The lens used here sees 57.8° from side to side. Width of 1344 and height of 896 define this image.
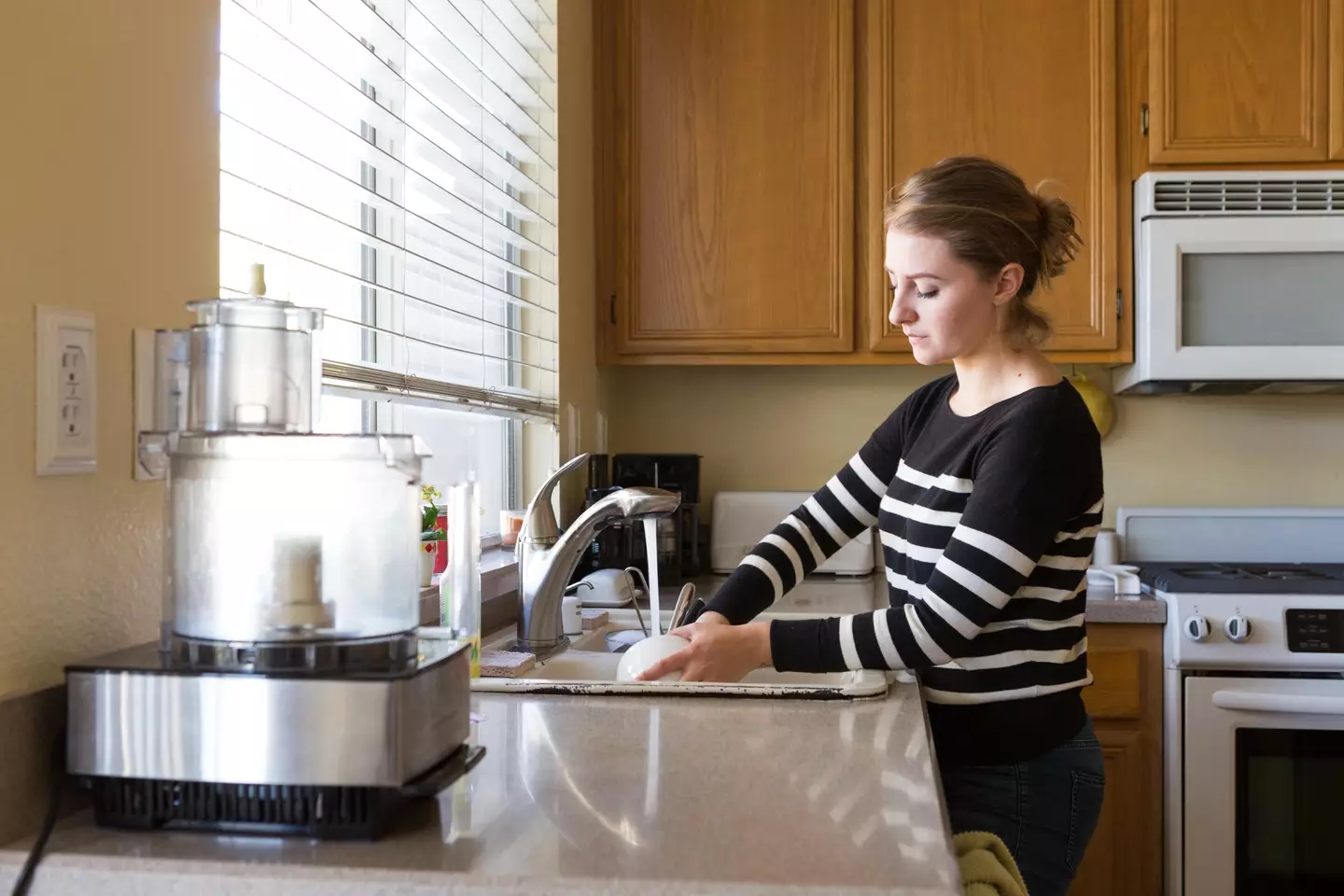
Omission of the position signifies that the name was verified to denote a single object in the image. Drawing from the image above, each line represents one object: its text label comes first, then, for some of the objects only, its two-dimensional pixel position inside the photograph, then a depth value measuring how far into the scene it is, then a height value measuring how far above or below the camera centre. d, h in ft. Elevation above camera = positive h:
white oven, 7.34 -1.79
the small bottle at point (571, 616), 5.88 -0.85
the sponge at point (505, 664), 4.73 -0.89
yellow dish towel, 3.26 -1.16
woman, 4.17 -0.38
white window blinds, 4.55 +1.21
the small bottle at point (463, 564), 3.91 -0.40
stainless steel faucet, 5.25 -0.55
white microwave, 8.27 +1.14
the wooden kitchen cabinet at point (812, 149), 8.59 +2.11
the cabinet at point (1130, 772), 7.60 -2.06
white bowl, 4.40 -0.77
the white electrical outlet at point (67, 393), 2.85 +0.11
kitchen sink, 4.11 -0.84
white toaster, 9.02 -0.59
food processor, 2.65 -0.50
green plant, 5.56 -0.38
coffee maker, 8.09 -0.59
